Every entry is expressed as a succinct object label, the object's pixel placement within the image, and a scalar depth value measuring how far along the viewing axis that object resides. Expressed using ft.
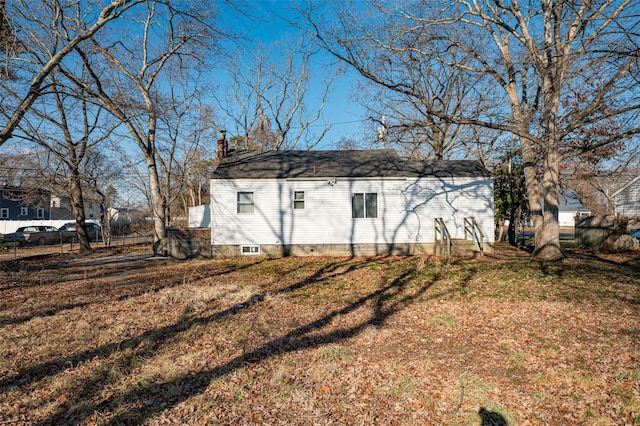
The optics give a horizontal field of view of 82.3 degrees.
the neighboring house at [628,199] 88.09
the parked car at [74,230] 95.54
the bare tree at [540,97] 30.96
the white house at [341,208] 51.34
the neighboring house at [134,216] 139.29
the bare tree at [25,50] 27.89
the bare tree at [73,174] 51.70
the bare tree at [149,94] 46.52
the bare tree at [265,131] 104.06
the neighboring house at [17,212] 147.95
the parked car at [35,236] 88.22
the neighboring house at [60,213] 174.60
